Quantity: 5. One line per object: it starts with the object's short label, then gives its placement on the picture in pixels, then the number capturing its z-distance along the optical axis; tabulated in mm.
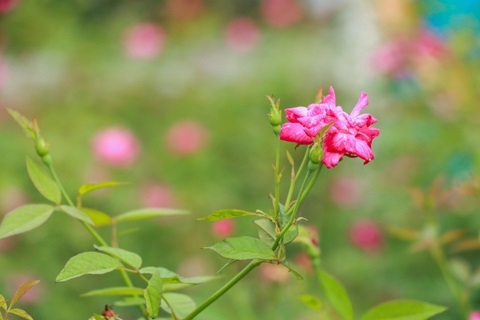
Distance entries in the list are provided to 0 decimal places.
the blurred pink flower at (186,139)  5356
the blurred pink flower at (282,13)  7410
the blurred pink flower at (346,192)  5461
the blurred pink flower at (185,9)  7349
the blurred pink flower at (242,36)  6889
